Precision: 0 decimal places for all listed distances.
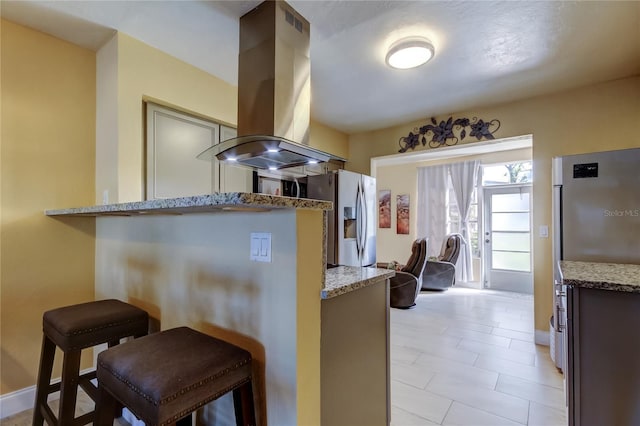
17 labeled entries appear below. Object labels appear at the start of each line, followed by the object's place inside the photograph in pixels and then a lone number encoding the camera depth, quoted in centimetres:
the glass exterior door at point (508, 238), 507
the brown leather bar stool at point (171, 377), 83
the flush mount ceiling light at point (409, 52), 215
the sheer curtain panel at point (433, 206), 581
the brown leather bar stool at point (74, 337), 130
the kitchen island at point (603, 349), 127
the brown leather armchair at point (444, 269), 505
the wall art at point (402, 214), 632
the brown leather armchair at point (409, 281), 412
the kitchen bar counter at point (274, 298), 103
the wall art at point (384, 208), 660
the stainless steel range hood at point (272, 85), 189
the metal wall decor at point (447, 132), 339
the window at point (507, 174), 509
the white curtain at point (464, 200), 546
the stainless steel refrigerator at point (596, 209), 192
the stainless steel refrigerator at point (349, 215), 375
